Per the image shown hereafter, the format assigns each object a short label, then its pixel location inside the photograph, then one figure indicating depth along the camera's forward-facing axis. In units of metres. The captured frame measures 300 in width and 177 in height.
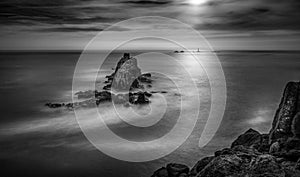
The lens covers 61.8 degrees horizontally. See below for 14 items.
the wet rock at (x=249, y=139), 19.78
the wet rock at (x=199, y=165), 16.06
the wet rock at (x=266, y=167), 10.18
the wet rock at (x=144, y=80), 63.17
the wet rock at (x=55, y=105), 40.75
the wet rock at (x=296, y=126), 15.69
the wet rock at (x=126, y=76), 52.55
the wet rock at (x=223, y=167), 10.84
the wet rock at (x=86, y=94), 45.85
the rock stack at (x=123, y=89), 40.59
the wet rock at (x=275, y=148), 15.05
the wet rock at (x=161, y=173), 17.53
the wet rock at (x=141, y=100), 40.38
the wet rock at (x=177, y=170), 17.02
